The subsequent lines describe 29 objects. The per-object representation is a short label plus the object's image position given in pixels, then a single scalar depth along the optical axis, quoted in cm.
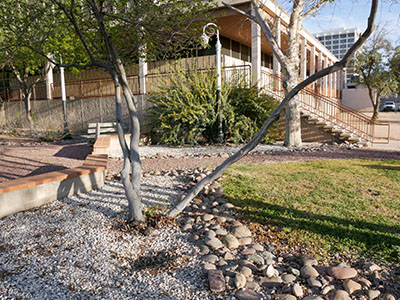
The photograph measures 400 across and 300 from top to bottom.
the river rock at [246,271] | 265
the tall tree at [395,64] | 2596
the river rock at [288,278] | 257
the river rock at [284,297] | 234
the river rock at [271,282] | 252
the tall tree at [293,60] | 940
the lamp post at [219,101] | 1016
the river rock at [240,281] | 249
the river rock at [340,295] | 235
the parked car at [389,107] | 4420
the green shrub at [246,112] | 1052
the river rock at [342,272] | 261
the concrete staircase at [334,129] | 1099
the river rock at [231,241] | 315
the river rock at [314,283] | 251
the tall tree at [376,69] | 2455
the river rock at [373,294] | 238
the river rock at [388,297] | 233
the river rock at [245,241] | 321
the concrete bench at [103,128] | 1204
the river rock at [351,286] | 244
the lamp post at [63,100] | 1347
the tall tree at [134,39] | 373
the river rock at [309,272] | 263
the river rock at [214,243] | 311
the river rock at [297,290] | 240
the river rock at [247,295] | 236
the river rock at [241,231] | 337
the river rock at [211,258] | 287
